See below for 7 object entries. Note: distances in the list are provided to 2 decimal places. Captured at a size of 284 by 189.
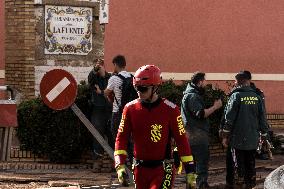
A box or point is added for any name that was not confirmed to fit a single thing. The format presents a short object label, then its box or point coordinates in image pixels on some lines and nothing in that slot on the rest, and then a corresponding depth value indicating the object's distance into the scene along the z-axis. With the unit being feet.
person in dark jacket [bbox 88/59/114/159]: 42.39
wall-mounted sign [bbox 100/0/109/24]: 56.13
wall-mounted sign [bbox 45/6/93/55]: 53.42
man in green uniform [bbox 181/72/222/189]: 35.50
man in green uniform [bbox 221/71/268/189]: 35.81
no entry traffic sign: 33.01
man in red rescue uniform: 24.66
